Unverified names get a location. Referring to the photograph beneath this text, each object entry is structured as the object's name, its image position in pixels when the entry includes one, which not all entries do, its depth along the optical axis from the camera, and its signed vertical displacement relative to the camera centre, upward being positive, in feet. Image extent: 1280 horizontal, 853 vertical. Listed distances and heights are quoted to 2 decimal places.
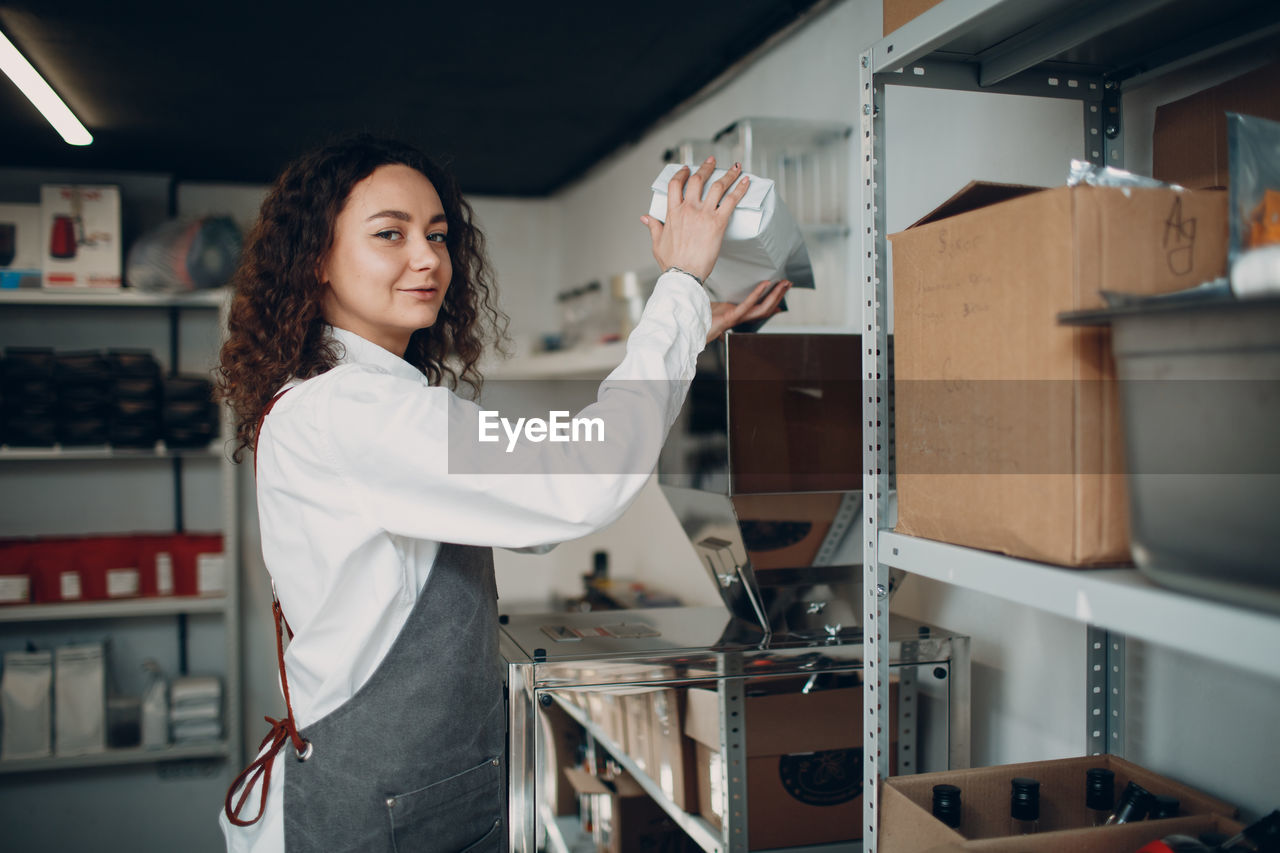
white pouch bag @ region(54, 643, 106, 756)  11.34 -3.22
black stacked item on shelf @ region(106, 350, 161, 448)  11.58 +0.38
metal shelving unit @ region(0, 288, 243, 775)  11.26 -2.09
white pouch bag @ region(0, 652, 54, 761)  11.16 -3.22
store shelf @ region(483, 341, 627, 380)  9.44 +0.74
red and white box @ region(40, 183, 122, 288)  11.57 +2.41
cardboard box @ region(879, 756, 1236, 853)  3.49 -1.47
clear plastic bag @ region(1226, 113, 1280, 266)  2.33 +0.61
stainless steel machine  4.85 -1.19
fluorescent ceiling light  8.05 +3.21
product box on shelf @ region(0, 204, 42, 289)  11.65 +2.37
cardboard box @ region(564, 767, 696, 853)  5.48 -2.29
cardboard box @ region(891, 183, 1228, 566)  2.77 +0.23
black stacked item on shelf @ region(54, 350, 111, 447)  11.49 +0.38
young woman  3.63 -0.23
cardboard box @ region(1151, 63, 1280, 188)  3.59 +1.22
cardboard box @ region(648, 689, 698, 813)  5.15 -1.79
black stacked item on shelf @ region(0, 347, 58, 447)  11.32 +0.36
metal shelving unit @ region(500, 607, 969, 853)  4.84 -1.31
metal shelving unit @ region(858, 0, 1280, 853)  3.34 +1.43
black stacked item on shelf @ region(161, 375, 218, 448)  11.78 +0.24
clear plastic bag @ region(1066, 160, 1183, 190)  2.80 +0.73
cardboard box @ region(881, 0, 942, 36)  3.60 +1.63
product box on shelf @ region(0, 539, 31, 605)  11.18 -1.70
